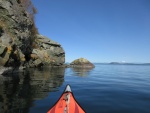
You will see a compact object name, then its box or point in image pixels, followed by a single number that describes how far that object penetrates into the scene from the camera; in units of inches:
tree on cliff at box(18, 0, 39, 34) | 1334.1
